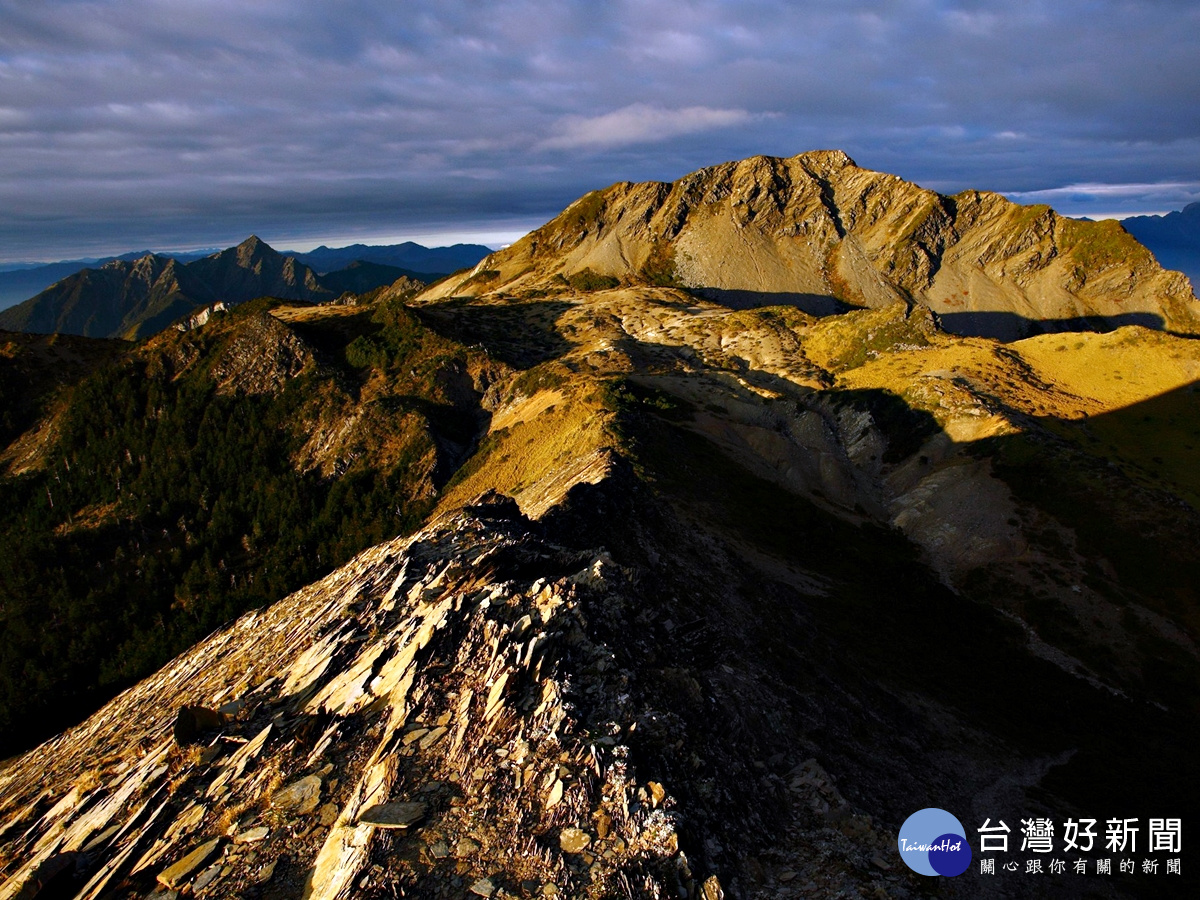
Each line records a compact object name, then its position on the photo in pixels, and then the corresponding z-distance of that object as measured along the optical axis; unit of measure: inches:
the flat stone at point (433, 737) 722.2
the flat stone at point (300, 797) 674.8
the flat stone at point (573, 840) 615.8
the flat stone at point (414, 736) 728.3
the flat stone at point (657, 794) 652.7
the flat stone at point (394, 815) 627.2
